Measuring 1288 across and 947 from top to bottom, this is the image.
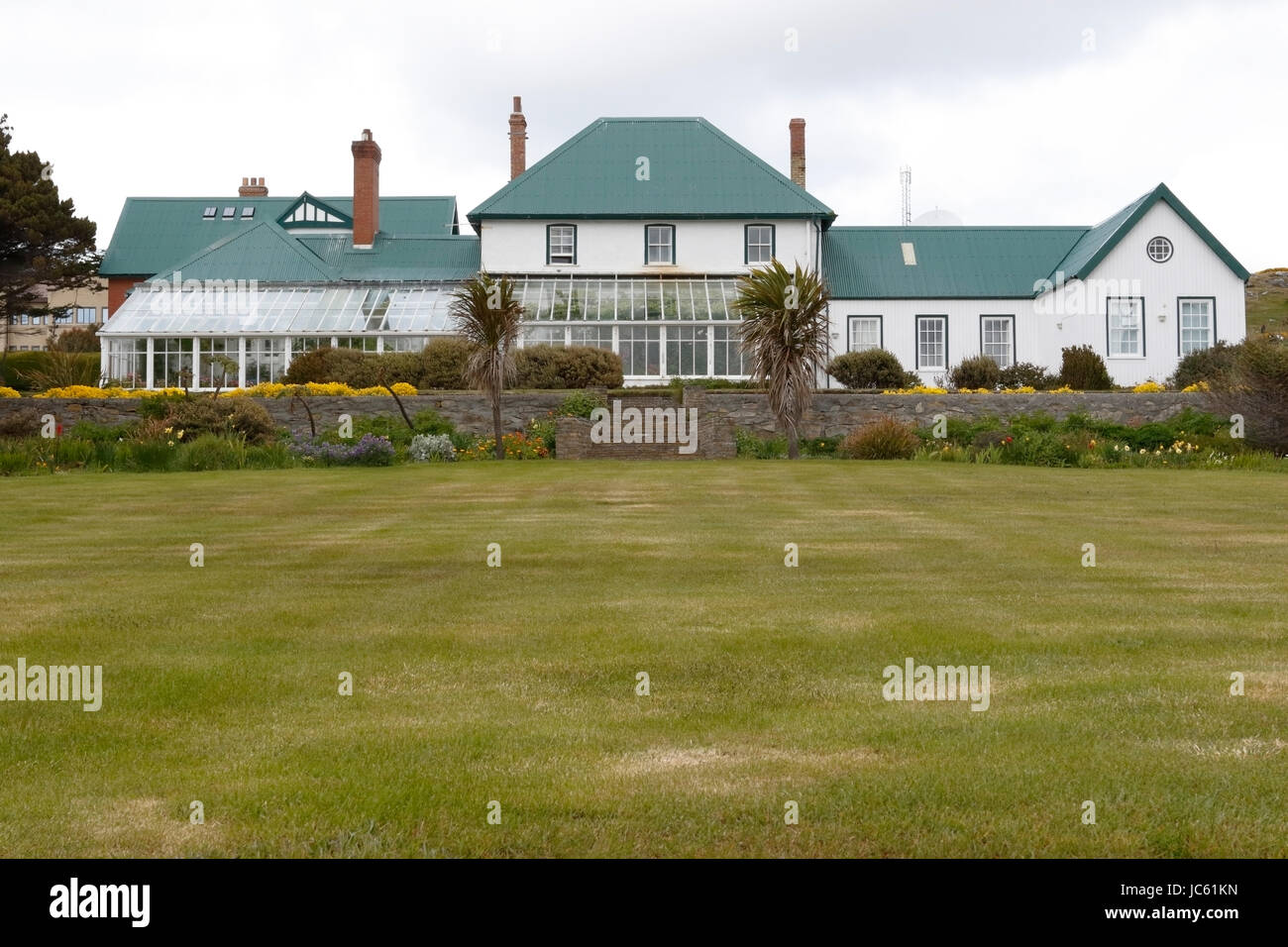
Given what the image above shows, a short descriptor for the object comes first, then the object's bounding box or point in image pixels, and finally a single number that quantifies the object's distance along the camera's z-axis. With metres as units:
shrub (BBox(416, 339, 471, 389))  32.81
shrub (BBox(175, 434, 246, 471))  22.94
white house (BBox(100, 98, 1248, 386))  40.88
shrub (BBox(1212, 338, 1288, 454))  24.61
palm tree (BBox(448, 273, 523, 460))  25.55
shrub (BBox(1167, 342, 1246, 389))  33.19
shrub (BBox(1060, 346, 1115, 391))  34.03
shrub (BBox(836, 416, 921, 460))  25.23
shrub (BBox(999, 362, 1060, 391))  35.41
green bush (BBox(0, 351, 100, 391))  35.88
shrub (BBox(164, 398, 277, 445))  25.12
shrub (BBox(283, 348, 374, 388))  34.22
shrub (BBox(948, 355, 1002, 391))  36.19
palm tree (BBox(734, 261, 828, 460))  25.61
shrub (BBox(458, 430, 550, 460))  26.05
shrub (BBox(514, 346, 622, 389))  32.50
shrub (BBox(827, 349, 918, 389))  35.09
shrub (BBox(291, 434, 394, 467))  23.94
